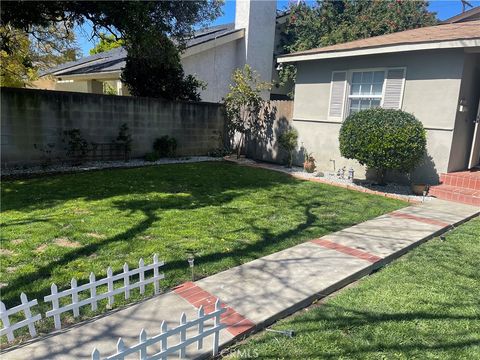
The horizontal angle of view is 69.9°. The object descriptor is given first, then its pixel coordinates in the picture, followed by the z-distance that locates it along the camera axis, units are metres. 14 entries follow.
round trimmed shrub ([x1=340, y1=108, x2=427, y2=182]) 7.85
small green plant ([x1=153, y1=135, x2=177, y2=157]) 12.49
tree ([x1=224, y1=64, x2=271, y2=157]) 12.33
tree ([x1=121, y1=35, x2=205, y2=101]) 12.68
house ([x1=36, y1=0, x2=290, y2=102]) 16.25
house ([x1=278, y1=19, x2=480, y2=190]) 8.15
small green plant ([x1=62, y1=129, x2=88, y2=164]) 10.32
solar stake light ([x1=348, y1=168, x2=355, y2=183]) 9.72
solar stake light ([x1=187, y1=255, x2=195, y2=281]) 3.57
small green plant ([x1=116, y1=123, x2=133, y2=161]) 11.46
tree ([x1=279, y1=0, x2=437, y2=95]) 20.70
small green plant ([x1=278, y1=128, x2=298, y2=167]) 11.48
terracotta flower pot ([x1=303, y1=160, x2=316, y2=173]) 10.88
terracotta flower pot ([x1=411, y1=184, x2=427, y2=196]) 8.18
